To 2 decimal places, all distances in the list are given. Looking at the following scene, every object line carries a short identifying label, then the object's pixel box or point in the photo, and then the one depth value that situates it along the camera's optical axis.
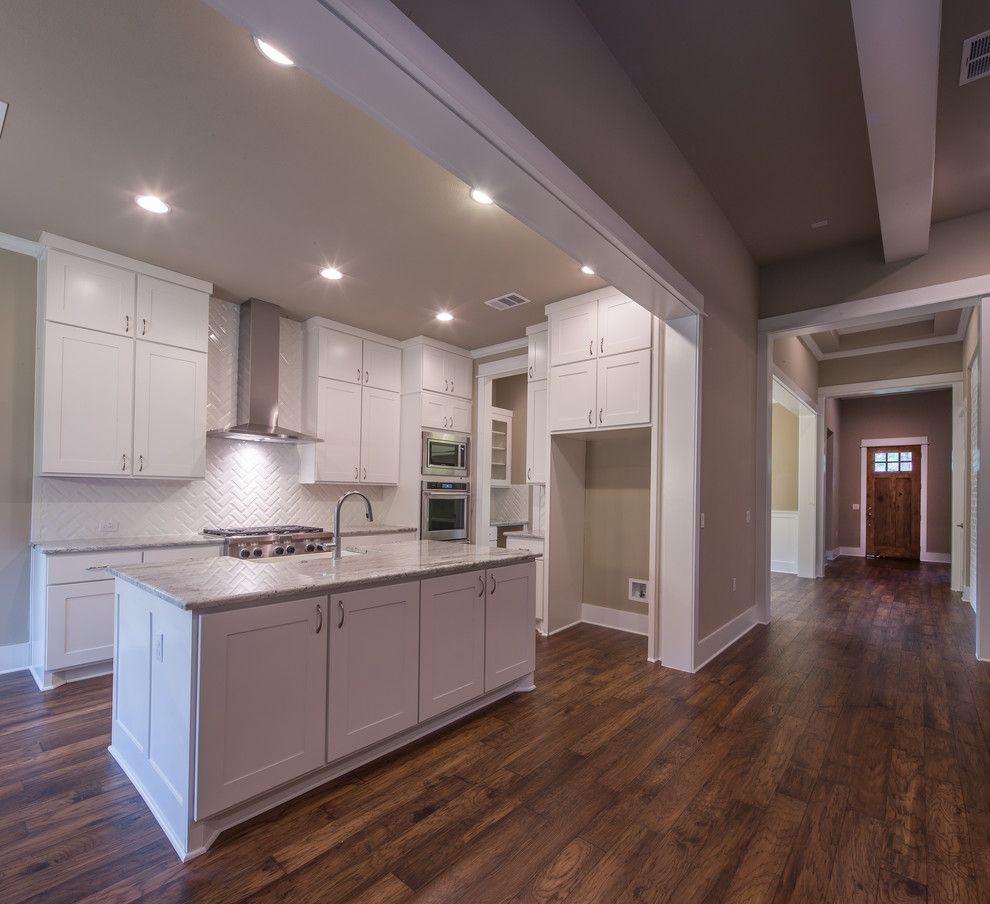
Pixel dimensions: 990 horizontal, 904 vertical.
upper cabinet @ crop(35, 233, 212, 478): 3.37
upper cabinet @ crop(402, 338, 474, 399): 5.39
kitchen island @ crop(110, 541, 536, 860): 1.73
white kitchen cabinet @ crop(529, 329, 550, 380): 4.85
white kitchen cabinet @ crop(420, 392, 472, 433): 5.40
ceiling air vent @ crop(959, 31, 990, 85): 2.32
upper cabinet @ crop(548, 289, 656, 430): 3.87
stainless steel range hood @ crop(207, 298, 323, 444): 4.43
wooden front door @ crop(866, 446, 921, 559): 9.22
